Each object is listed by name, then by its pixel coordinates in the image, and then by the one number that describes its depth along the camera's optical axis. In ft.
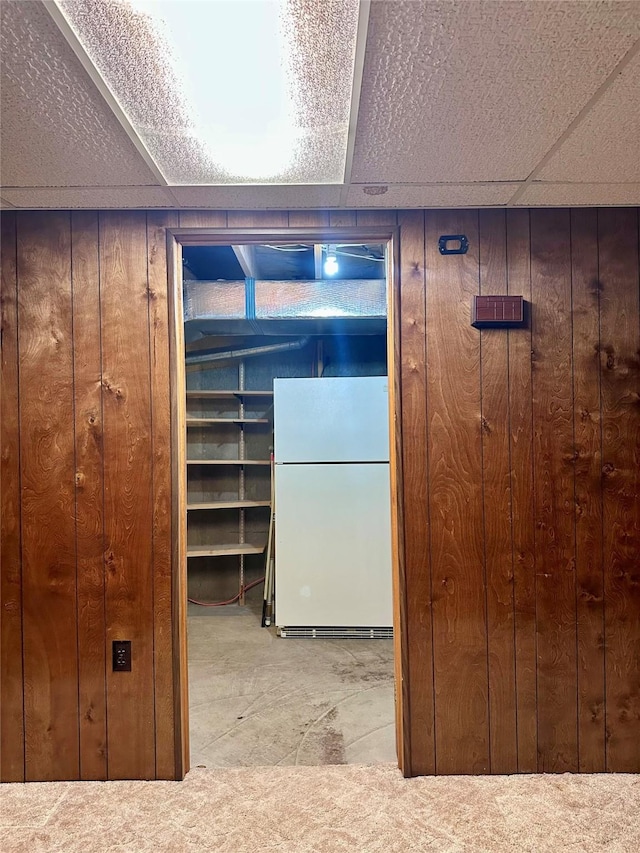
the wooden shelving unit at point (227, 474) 15.55
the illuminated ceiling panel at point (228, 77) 3.41
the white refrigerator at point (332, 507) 12.21
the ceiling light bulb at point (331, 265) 10.41
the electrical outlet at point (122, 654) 6.61
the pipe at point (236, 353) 15.05
